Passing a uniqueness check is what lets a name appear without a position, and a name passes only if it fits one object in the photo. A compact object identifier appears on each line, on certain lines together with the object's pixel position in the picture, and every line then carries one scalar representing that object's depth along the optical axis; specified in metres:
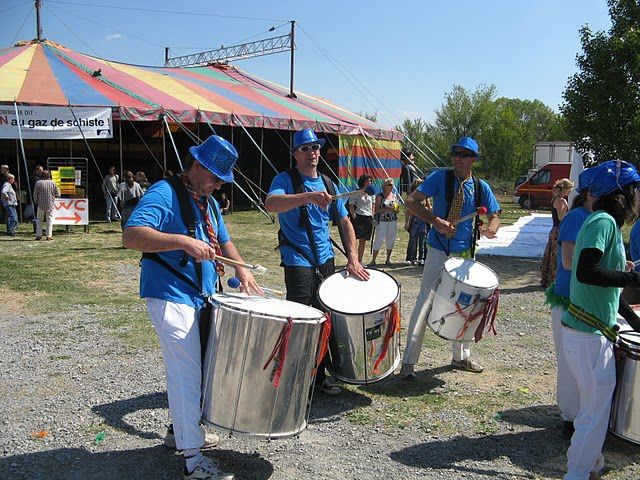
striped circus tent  17.12
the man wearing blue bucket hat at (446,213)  5.29
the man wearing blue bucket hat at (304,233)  4.70
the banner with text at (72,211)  15.47
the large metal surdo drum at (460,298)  4.92
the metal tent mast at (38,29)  20.58
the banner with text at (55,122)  16.06
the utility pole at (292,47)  25.39
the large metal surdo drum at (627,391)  3.70
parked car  28.70
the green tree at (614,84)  12.02
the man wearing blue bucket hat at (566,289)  3.88
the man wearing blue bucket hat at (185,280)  3.35
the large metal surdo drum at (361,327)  4.44
